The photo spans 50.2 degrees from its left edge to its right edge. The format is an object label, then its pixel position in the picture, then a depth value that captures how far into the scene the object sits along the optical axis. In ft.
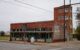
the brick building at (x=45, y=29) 63.71
